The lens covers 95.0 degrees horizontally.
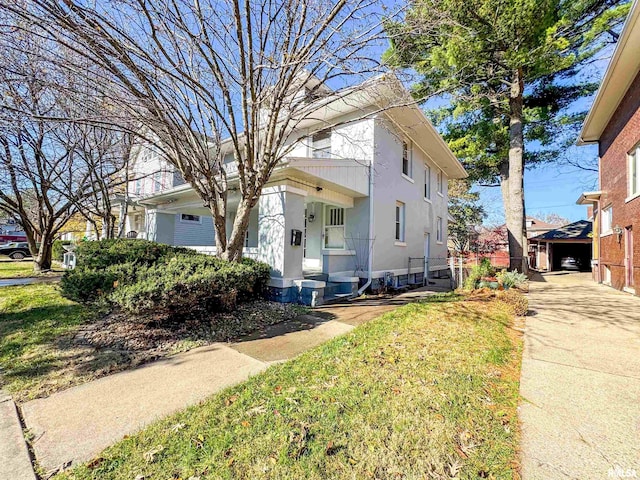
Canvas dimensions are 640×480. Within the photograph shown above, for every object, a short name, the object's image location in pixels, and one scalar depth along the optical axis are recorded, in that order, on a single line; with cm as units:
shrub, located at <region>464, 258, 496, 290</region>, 930
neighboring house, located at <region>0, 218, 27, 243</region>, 3419
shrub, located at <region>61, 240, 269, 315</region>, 453
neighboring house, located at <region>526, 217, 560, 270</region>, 2586
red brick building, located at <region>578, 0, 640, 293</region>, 829
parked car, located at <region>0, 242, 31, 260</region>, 2319
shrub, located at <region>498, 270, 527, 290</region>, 961
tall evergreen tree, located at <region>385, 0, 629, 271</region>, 757
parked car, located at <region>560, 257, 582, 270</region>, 2256
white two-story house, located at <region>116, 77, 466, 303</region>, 761
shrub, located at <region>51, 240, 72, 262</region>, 1966
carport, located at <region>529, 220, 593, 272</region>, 2188
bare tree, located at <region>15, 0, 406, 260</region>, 458
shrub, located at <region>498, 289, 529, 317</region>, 639
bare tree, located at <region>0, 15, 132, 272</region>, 803
